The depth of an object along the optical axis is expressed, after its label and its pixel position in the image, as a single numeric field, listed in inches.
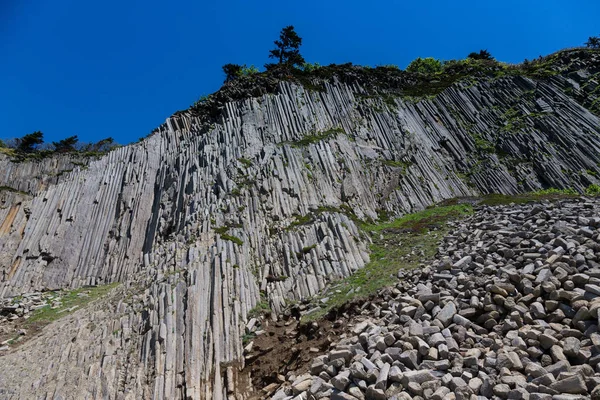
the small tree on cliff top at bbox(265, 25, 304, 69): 1790.1
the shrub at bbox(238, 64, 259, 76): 1711.5
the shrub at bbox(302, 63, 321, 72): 1607.5
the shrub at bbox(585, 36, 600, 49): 1803.6
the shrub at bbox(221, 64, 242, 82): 1726.1
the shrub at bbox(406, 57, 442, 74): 1824.6
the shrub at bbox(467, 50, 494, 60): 1840.6
